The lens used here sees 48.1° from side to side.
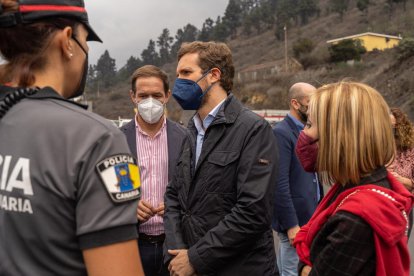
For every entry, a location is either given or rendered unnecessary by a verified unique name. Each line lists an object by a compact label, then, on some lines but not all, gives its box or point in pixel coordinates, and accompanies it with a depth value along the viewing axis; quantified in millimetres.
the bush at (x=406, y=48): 33656
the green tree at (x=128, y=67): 112506
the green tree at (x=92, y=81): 113500
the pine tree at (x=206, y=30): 116062
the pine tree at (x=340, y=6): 86688
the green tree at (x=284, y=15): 91562
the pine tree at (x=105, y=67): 121188
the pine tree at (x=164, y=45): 116794
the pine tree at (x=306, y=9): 95375
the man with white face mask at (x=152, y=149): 3613
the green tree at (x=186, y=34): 120688
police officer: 1323
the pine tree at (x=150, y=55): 118138
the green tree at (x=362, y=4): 77500
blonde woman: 2061
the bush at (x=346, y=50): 49188
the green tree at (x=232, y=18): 112938
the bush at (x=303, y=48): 58344
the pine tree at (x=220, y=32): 109938
